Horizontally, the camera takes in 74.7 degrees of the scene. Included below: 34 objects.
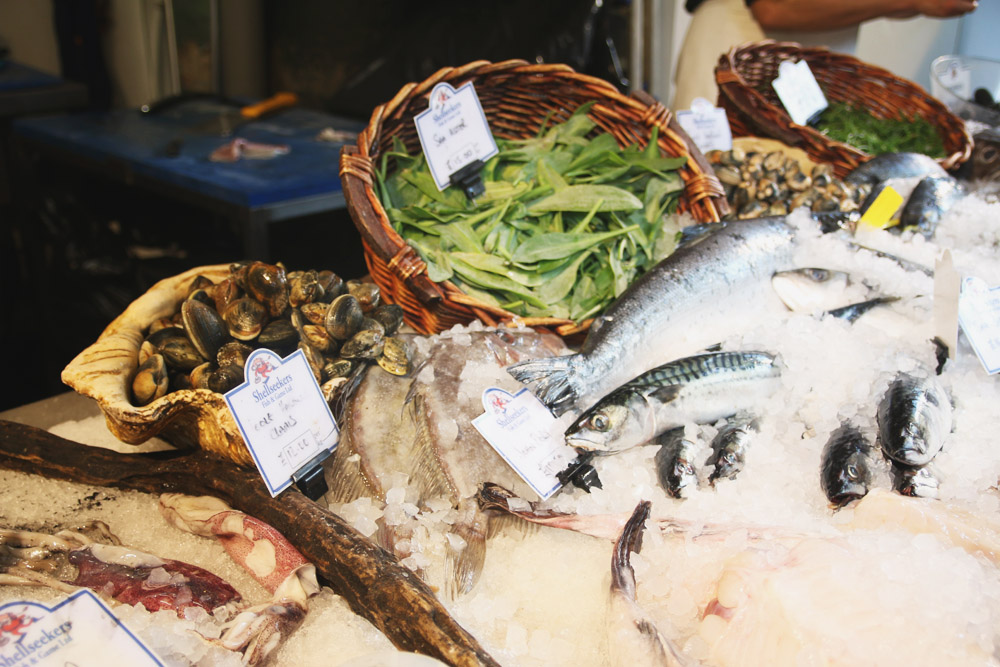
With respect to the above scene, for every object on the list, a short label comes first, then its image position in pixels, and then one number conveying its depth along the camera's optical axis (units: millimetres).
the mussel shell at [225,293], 1508
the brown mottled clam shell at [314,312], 1542
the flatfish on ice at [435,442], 1306
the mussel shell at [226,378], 1372
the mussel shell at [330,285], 1604
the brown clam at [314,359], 1497
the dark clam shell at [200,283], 1627
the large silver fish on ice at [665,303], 1561
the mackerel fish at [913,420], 1354
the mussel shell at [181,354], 1479
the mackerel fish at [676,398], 1396
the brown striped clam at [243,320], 1460
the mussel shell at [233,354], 1386
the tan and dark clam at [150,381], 1439
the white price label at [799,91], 3078
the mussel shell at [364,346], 1530
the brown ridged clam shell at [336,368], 1523
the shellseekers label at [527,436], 1400
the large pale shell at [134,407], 1368
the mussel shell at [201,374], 1434
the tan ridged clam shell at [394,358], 1547
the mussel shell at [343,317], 1521
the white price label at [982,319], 1596
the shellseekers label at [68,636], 877
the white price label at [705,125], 2889
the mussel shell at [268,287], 1520
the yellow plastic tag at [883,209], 2270
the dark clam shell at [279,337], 1470
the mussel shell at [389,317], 1629
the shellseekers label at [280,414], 1309
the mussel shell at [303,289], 1555
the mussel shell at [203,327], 1446
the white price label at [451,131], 2201
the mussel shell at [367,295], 1650
